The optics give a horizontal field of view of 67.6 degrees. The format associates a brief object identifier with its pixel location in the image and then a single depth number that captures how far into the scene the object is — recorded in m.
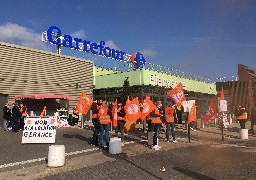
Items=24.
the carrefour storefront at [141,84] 17.91
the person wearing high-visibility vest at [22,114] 12.23
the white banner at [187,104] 10.78
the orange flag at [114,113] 8.28
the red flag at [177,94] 8.76
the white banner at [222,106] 10.02
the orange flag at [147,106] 7.47
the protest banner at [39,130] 8.05
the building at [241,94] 17.71
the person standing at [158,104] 7.80
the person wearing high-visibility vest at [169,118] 8.63
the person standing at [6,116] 11.95
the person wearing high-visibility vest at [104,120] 7.38
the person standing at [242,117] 10.99
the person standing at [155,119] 7.53
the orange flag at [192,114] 8.82
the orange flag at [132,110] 8.01
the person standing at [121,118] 8.16
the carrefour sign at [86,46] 18.58
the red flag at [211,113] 11.06
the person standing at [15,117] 11.24
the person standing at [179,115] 15.62
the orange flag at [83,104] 10.65
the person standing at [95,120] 7.62
